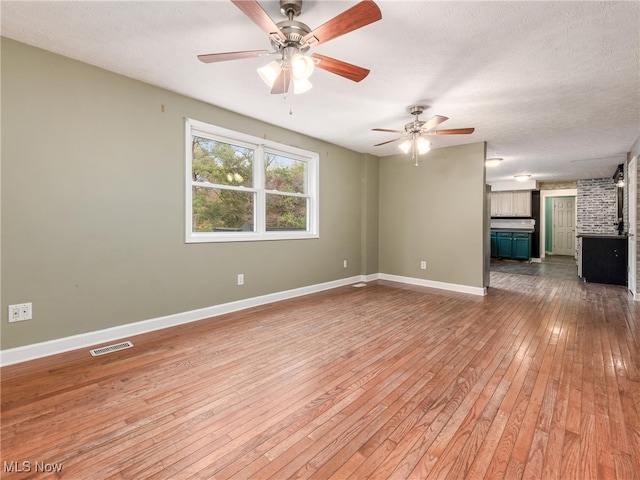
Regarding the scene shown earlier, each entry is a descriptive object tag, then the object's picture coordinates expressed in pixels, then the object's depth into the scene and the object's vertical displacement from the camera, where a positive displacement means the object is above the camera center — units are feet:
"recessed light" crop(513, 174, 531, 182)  26.48 +5.46
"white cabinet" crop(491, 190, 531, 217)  29.78 +3.46
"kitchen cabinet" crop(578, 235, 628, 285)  17.89 -1.27
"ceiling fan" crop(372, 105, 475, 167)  11.07 +4.10
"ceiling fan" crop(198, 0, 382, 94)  5.14 +3.87
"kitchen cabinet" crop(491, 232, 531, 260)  28.68 -0.76
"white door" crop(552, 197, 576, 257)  32.42 +1.20
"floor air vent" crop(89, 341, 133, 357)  8.44 -3.30
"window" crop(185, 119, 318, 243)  11.55 +2.14
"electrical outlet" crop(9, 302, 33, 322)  7.70 -2.03
